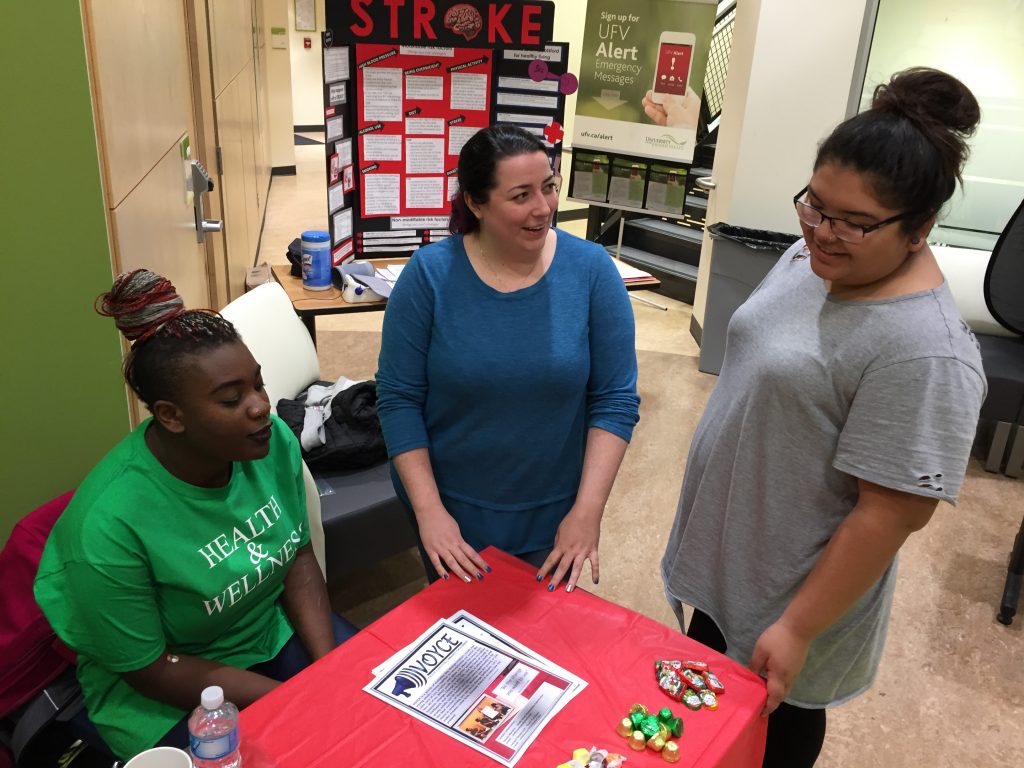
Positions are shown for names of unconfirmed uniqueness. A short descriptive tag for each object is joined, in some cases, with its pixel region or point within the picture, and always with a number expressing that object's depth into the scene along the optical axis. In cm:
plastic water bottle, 106
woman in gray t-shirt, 113
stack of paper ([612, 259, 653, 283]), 365
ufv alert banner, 459
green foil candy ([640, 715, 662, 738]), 116
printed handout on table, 116
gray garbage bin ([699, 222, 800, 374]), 408
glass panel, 375
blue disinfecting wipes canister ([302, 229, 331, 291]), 304
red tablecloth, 113
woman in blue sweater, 152
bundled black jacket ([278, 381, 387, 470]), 239
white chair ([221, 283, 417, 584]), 228
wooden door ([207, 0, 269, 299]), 372
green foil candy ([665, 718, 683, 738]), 117
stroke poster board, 296
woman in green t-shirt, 133
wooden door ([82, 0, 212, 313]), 168
